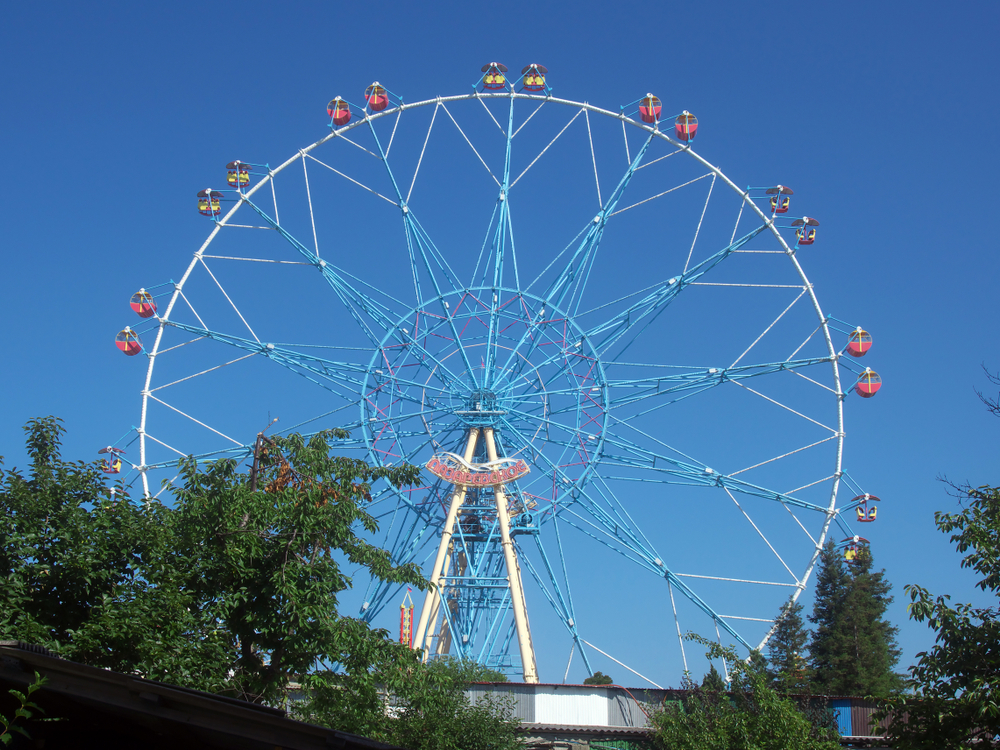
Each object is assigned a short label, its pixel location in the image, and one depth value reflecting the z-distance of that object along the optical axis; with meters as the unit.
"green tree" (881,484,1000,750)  11.84
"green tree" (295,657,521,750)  14.21
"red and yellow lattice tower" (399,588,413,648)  31.27
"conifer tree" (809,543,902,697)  40.81
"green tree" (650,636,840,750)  17.33
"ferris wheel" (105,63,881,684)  27.97
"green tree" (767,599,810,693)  42.30
